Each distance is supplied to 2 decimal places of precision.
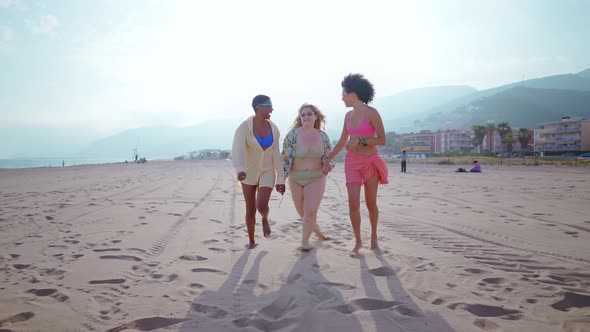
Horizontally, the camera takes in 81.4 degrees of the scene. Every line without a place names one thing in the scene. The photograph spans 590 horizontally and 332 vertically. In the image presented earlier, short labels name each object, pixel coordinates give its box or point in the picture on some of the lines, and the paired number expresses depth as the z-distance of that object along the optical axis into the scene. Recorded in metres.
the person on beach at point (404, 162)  22.84
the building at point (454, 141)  106.56
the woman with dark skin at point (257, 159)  4.30
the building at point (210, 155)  95.55
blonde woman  4.19
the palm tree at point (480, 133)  77.75
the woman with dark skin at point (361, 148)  4.05
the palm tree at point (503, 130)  72.54
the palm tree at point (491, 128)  80.78
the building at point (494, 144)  93.69
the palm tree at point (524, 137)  73.56
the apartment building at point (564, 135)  69.81
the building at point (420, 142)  112.11
